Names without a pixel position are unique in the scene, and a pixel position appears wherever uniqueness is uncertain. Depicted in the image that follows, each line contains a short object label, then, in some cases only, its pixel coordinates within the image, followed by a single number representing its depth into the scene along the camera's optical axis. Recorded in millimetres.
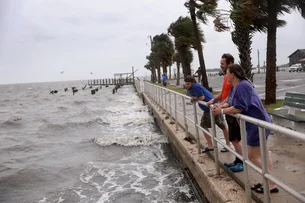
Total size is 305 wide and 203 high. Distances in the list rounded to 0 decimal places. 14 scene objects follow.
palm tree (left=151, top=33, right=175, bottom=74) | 46094
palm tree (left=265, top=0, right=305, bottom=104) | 10414
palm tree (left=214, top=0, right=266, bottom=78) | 9633
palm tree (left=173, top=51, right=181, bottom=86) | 36631
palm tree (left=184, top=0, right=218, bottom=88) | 15227
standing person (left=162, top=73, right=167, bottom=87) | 30012
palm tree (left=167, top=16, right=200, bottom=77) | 21344
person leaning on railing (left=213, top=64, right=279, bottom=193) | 3285
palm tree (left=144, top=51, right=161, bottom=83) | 48906
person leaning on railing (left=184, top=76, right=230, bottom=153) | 5230
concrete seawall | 3732
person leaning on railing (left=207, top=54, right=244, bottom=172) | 4160
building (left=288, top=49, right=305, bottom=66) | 69562
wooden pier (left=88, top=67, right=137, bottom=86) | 78750
